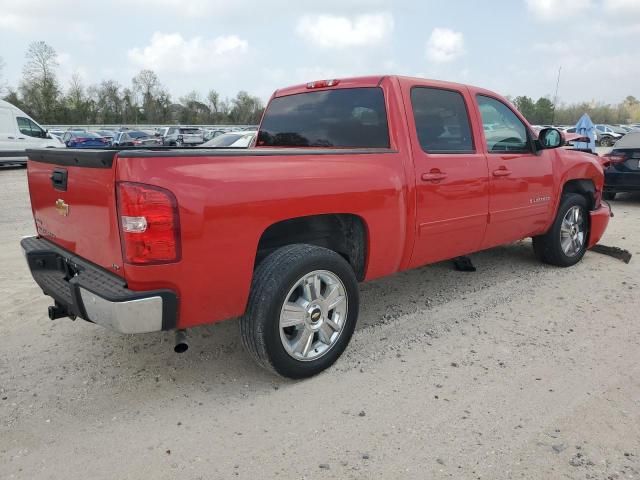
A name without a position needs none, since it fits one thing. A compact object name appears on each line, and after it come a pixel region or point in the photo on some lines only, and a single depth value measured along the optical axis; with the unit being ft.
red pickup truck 8.05
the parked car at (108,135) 98.39
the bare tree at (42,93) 181.88
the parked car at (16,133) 59.62
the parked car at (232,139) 44.55
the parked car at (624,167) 31.99
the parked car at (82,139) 87.25
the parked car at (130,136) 99.21
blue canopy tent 53.83
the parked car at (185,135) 105.70
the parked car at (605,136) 137.49
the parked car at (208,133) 113.96
